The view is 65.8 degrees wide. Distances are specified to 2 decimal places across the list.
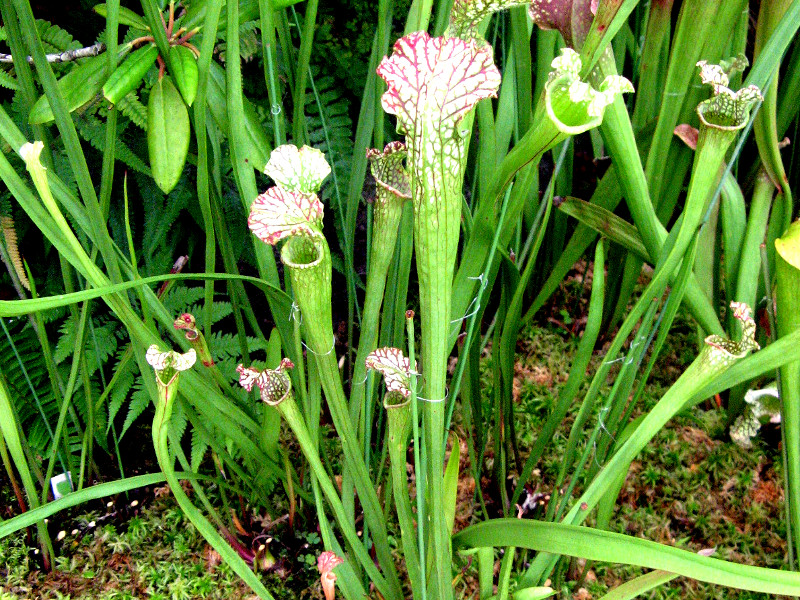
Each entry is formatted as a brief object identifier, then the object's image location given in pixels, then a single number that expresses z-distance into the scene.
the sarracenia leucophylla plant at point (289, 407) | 0.67
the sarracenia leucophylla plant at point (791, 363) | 0.71
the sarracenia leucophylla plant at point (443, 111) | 0.43
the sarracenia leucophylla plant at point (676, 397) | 0.63
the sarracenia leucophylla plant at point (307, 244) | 0.53
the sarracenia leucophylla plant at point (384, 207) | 0.61
